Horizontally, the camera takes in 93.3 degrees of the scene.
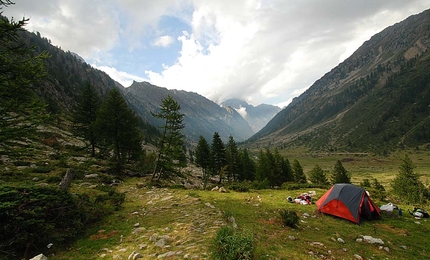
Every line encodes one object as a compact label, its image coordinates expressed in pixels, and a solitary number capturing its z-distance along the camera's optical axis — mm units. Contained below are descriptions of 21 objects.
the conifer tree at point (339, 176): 56438
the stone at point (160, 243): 9289
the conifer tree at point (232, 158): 52575
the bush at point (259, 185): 31659
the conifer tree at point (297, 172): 57741
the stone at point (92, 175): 24875
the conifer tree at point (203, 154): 53281
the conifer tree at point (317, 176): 54781
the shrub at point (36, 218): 8773
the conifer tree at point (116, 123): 29586
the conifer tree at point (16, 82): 10734
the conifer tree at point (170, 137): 27875
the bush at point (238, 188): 26898
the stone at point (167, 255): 8184
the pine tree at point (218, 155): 51562
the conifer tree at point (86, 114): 34531
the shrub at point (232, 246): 7109
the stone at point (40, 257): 7516
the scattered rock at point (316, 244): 10498
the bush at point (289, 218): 12892
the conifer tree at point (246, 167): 57066
